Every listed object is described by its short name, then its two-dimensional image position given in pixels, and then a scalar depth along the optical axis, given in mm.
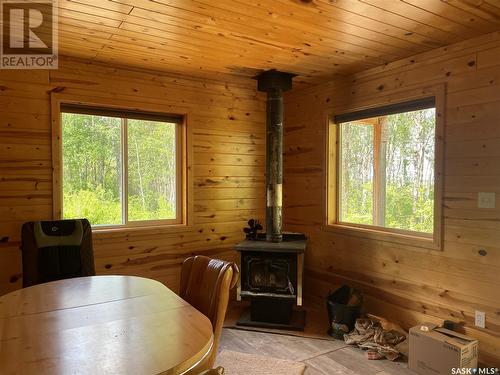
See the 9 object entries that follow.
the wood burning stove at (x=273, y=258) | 3221
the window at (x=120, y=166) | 3254
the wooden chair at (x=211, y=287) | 1639
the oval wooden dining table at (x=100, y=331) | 1146
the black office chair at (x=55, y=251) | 2664
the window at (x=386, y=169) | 3014
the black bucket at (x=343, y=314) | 3080
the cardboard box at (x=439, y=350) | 2355
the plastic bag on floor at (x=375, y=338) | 2760
